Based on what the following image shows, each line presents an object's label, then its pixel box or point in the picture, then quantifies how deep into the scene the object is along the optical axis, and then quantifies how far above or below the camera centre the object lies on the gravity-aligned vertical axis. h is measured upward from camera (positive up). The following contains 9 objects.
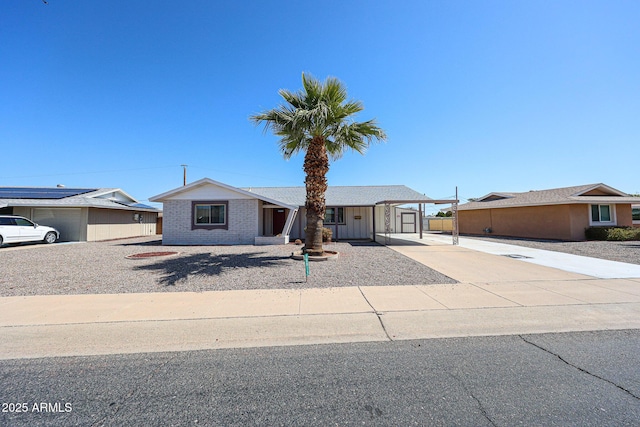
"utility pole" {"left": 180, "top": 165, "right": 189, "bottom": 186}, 33.25 +6.06
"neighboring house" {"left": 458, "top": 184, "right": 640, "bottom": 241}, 18.30 +0.79
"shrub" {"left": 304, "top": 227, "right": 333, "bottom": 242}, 17.59 -0.69
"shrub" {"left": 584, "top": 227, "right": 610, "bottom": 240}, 17.42 -0.68
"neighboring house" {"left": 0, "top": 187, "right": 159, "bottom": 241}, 17.53 +1.12
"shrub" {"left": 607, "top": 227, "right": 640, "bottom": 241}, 16.94 -0.79
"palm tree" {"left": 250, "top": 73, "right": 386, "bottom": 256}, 10.47 +3.74
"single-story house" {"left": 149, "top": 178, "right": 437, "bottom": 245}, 16.69 +0.62
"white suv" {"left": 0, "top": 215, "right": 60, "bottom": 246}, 14.49 -0.26
